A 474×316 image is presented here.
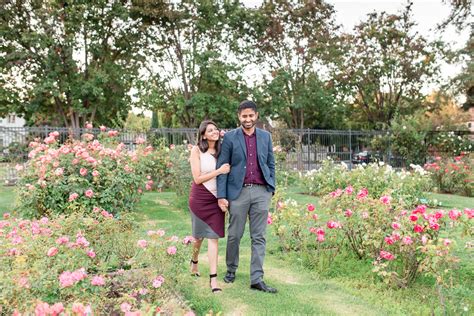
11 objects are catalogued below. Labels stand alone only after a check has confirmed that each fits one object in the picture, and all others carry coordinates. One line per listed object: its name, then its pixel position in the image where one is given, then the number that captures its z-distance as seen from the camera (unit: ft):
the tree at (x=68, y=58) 64.80
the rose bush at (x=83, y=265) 8.73
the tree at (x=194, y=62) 72.90
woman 13.25
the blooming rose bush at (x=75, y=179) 21.50
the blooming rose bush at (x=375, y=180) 29.99
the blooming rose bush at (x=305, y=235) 16.12
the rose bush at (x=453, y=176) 39.09
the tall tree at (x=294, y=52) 79.82
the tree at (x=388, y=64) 78.69
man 13.03
